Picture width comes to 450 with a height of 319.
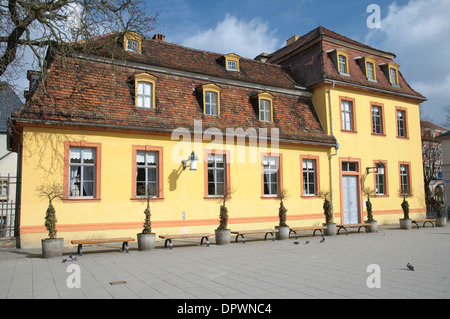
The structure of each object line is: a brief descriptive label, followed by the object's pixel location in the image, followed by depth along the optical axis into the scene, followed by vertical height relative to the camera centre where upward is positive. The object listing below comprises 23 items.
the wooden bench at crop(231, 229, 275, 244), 14.50 -1.33
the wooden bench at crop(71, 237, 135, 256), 11.77 -1.27
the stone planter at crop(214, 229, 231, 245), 14.21 -1.41
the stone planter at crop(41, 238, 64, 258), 11.22 -1.32
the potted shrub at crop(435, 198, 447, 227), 21.14 -1.39
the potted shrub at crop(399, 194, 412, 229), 19.55 -1.34
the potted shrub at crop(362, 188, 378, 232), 18.36 -1.16
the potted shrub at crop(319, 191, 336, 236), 17.16 -1.11
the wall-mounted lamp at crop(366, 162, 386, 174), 21.38 +1.33
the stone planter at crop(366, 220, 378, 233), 18.34 -1.54
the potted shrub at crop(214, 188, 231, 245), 14.22 -1.24
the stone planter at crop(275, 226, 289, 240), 15.63 -1.43
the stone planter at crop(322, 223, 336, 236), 17.19 -1.49
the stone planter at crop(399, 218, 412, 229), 19.55 -1.49
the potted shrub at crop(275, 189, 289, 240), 15.64 -1.28
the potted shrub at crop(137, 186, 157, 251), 12.88 -1.27
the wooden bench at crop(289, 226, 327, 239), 15.82 -1.37
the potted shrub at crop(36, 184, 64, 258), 11.23 -1.17
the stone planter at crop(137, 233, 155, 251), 12.87 -1.38
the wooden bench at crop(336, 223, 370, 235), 17.40 -1.40
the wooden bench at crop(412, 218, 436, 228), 19.73 -1.45
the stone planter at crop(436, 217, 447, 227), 21.12 -1.59
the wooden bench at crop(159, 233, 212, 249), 13.31 -1.31
